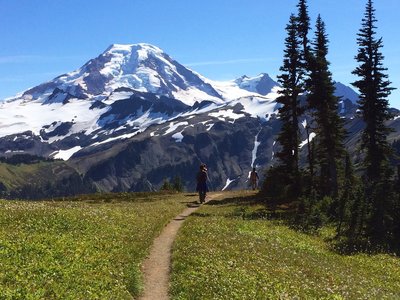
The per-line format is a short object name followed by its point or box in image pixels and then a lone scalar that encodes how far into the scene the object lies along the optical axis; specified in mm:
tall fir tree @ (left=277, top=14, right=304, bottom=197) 55594
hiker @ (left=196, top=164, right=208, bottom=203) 48603
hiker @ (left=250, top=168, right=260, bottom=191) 67188
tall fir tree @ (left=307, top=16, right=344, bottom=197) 55781
